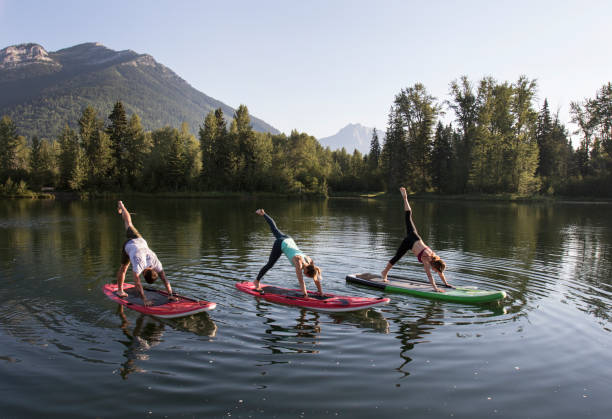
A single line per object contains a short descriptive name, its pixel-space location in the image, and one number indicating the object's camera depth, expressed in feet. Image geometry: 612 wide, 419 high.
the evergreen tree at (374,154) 343.67
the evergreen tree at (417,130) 292.40
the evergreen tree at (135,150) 306.35
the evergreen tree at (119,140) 303.27
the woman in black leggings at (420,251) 41.88
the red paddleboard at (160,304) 33.88
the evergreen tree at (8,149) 278.46
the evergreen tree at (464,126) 268.21
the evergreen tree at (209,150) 309.83
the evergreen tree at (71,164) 274.77
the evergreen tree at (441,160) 292.40
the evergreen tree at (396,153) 300.20
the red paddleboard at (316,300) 35.88
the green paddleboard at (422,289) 39.17
